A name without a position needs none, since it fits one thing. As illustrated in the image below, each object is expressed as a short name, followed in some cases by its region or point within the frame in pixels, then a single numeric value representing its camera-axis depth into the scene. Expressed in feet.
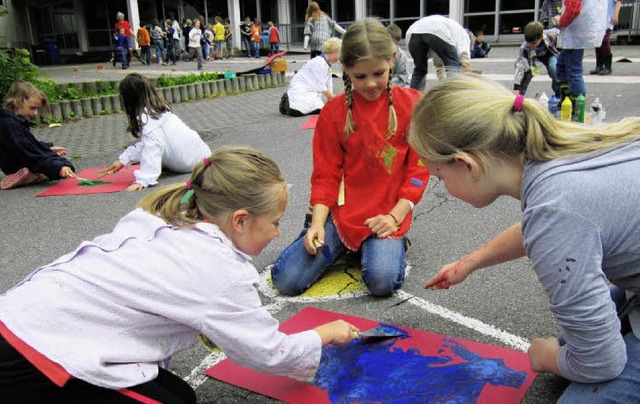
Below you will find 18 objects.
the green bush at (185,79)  32.55
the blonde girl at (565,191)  4.29
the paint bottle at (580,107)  17.75
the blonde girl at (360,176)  8.47
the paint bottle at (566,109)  17.26
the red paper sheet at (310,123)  22.17
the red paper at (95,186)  14.97
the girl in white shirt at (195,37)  56.74
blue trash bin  69.00
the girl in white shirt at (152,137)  14.60
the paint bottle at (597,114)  17.01
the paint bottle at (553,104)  20.04
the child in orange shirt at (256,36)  66.90
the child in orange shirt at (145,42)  58.65
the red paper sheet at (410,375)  5.97
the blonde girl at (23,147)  15.10
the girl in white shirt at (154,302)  4.53
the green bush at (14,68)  24.04
